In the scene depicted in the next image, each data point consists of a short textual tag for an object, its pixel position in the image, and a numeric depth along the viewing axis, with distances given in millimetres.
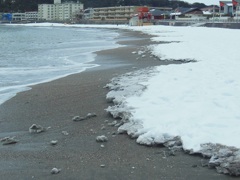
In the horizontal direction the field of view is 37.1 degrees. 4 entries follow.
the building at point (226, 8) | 105438
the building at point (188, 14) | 136538
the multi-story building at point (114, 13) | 159375
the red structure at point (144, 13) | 126938
